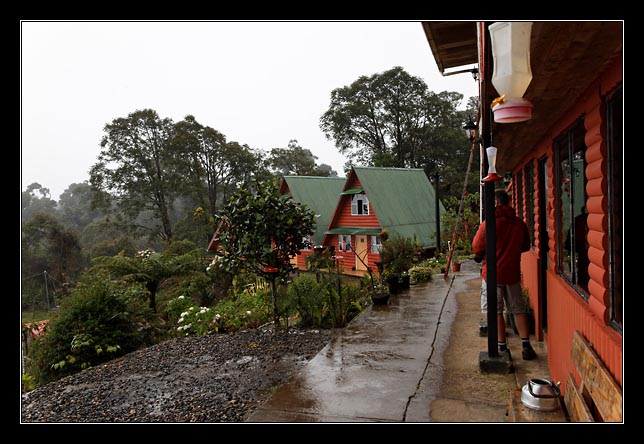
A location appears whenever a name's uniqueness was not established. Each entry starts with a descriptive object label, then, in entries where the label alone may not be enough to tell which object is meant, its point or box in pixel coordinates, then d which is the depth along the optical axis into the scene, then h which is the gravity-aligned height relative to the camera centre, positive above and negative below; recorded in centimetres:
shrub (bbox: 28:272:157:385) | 790 -181
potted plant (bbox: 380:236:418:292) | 1166 -80
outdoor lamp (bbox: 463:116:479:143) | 666 +152
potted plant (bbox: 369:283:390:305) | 901 -137
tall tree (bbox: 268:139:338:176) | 3900 +549
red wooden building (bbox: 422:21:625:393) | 229 +41
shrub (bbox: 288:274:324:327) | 825 -132
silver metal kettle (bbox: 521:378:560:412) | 316 -115
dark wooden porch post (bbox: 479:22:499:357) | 466 -29
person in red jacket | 514 -41
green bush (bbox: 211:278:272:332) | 878 -167
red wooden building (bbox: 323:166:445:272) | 2220 +55
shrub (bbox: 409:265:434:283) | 1179 -125
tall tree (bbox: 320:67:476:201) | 3709 +814
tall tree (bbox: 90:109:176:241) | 3077 +406
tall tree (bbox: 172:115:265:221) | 3144 +451
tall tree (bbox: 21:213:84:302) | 3005 -125
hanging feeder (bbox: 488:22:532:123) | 199 +69
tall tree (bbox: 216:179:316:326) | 751 -8
